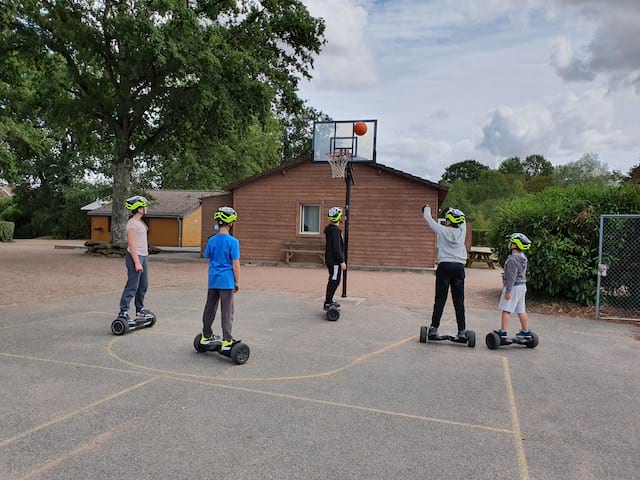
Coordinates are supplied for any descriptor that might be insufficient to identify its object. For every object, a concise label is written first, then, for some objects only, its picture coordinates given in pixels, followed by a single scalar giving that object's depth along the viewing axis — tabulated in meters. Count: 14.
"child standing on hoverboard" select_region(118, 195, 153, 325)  7.11
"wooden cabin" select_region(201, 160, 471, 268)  20.25
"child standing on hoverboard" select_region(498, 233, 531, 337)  6.95
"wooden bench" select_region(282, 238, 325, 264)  21.18
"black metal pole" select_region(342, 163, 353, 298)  10.98
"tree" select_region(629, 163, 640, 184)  16.18
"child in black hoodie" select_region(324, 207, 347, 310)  8.69
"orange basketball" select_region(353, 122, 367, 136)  12.51
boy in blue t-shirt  5.92
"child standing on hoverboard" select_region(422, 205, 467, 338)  6.86
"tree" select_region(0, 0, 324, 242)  17.95
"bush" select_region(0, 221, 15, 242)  37.38
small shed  39.09
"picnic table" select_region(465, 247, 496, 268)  23.19
